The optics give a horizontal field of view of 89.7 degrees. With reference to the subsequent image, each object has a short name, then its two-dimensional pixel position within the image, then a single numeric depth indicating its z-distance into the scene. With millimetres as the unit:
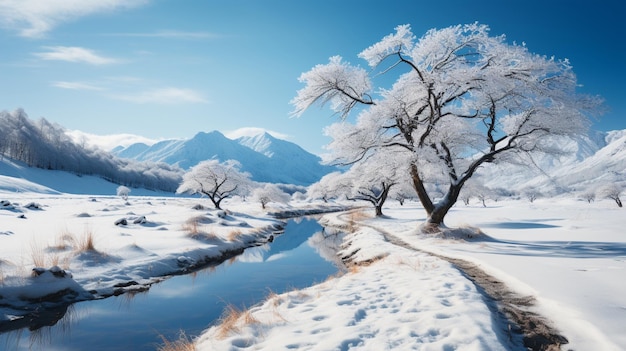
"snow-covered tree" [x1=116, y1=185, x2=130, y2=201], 101256
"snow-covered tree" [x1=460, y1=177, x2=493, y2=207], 55644
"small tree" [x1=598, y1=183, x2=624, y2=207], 76819
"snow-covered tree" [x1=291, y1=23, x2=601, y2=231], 14977
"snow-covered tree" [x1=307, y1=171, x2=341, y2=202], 57303
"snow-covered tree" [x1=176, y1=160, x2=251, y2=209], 58562
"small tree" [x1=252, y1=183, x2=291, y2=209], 72688
